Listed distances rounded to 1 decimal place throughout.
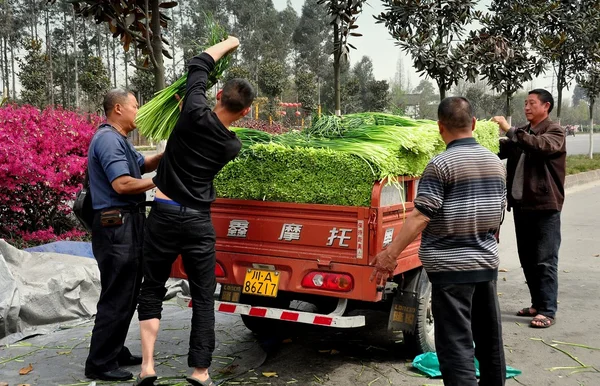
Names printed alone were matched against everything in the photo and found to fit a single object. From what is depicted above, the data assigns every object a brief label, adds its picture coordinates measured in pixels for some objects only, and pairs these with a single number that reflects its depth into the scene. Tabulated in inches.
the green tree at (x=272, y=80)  1433.3
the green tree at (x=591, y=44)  733.3
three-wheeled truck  158.9
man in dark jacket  214.7
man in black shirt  150.6
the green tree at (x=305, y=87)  1573.6
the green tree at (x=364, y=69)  2616.1
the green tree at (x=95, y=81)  1290.6
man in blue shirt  165.6
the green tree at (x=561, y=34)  643.5
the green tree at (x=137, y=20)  264.8
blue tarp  247.9
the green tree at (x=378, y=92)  1619.7
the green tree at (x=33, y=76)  1368.1
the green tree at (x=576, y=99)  5425.2
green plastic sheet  169.0
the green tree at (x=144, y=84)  1259.2
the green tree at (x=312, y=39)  2421.3
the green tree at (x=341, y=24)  381.7
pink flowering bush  264.7
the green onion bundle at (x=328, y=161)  163.2
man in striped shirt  127.1
